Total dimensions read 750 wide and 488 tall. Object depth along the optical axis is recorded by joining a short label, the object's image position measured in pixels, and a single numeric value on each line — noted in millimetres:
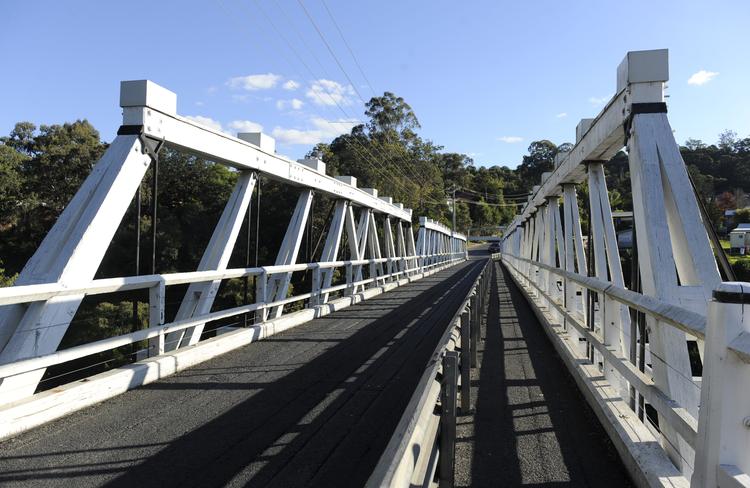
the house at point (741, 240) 58719
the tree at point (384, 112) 77688
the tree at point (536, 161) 145375
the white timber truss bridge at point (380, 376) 2854
